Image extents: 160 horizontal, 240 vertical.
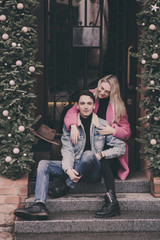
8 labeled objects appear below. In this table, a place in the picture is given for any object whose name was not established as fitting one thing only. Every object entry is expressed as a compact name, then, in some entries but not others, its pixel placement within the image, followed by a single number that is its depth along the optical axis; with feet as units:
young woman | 15.21
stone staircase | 14.08
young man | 14.42
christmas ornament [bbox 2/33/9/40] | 14.54
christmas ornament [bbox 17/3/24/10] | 14.52
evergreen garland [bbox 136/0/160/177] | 15.19
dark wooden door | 18.44
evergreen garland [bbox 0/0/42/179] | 14.70
